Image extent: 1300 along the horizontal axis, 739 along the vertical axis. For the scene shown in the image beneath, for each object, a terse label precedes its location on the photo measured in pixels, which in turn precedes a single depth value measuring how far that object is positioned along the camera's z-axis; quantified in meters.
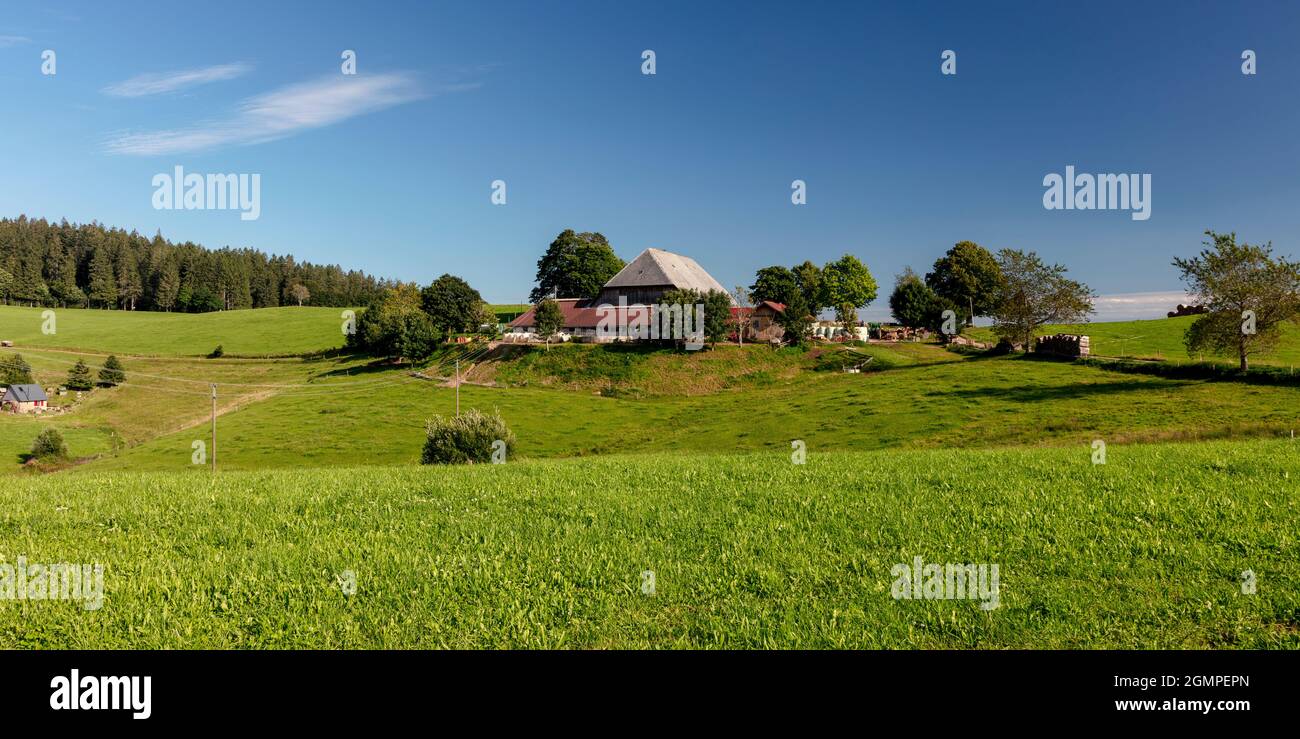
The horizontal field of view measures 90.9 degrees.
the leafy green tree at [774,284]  111.25
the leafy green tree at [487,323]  94.00
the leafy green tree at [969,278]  104.94
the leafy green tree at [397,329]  83.00
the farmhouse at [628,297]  92.44
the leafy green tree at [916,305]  95.64
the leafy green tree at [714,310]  77.56
